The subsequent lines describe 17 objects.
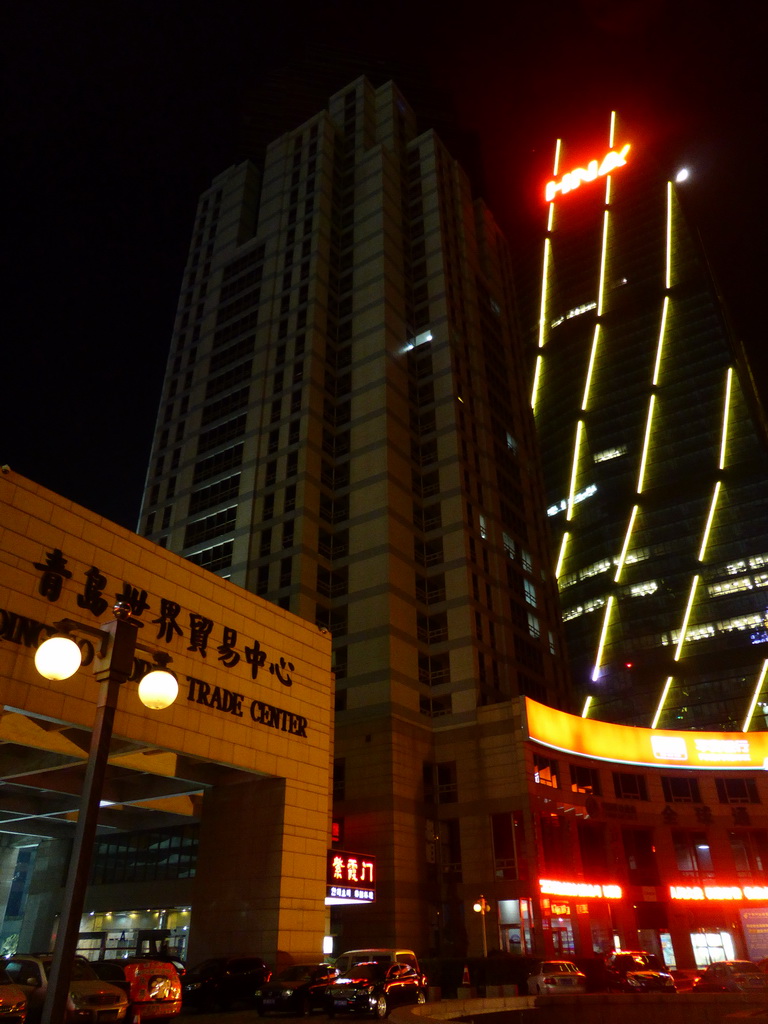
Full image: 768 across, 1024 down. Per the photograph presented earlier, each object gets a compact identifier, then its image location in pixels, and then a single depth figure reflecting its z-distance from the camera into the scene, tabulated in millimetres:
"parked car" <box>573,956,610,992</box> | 30938
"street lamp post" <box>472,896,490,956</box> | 35728
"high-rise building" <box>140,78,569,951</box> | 48031
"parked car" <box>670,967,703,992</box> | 35266
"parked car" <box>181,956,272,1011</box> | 23953
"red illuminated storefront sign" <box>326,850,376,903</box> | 38375
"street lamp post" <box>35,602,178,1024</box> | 7051
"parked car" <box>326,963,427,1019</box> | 21547
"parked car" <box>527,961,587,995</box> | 26172
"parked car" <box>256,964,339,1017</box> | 22375
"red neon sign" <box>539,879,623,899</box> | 43003
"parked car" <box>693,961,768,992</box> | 26047
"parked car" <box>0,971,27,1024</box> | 13922
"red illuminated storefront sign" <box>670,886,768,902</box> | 49844
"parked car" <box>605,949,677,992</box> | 29422
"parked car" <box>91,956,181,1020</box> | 17641
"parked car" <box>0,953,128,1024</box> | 15039
